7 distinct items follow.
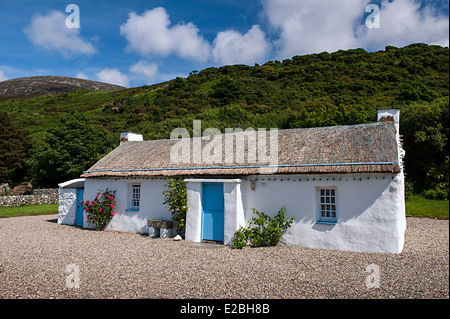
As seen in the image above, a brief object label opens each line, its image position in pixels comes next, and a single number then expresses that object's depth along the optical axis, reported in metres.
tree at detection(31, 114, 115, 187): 26.58
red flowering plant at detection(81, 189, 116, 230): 14.11
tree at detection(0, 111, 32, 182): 30.38
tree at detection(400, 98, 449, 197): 15.75
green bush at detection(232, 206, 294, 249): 10.59
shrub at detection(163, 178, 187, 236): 12.09
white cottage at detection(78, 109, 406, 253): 9.57
